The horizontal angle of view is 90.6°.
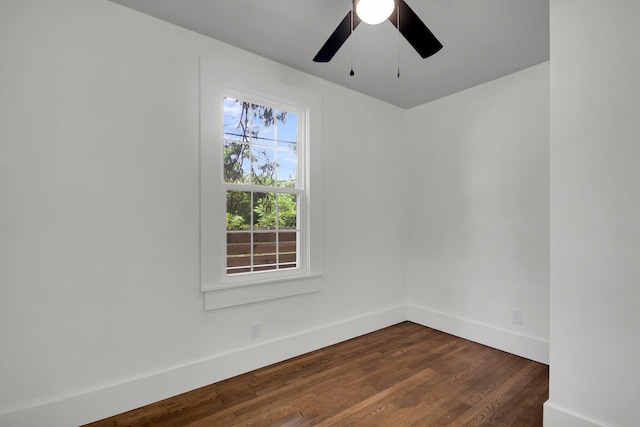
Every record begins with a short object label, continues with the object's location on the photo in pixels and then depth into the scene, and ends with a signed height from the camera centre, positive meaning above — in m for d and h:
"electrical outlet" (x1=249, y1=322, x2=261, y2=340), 2.57 -0.96
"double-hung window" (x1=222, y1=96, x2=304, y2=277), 2.68 +0.24
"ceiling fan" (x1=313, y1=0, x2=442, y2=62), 1.43 +0.94
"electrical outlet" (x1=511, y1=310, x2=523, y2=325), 2.86 -0.95
